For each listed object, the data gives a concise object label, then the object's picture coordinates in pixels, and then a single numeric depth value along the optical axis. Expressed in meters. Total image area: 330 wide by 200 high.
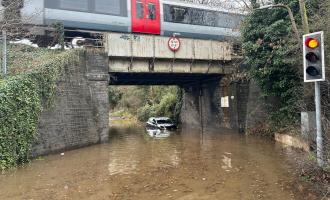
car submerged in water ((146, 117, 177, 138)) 29.50
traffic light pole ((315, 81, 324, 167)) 8.22
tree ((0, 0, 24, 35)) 17.72
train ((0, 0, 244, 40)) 19.62
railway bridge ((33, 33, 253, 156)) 17.72
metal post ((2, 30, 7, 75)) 15.54
